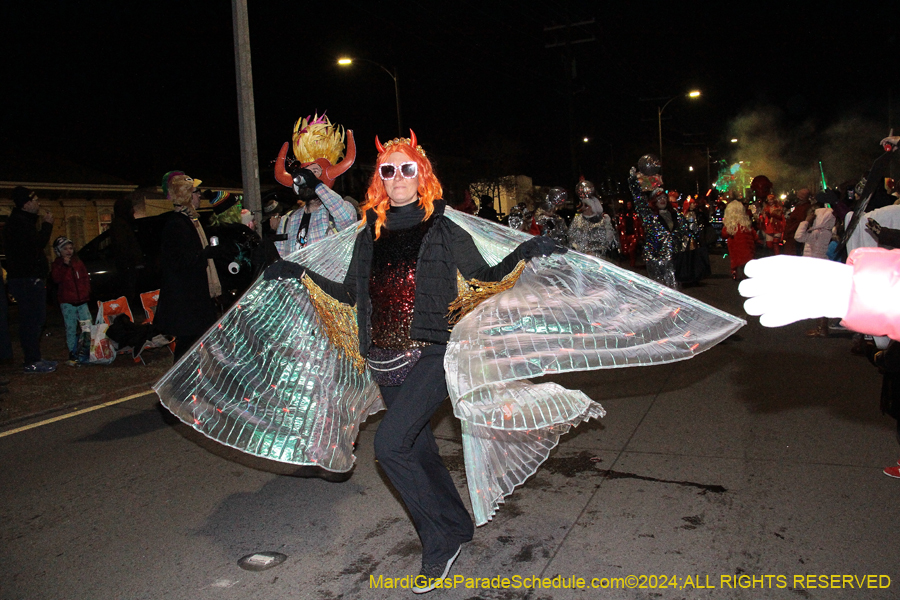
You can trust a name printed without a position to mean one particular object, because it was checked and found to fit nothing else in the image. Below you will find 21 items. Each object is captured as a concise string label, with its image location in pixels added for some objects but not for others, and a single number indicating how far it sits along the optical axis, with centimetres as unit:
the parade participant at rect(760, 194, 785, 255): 1775
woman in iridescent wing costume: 311
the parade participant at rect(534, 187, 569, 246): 1191
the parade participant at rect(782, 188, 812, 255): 1123
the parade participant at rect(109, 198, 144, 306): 1089
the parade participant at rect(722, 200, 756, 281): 1362
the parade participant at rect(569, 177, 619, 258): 1056
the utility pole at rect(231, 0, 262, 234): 895
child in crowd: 894
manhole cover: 347
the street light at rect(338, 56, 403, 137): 1977
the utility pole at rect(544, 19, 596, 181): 2472
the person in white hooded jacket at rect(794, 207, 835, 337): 951
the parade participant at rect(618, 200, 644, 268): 1852
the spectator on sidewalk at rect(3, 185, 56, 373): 805
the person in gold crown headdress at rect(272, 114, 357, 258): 500
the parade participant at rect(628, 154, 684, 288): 974
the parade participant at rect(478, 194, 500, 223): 1670
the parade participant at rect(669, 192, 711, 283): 1212
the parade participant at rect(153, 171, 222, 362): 569
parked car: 1306
